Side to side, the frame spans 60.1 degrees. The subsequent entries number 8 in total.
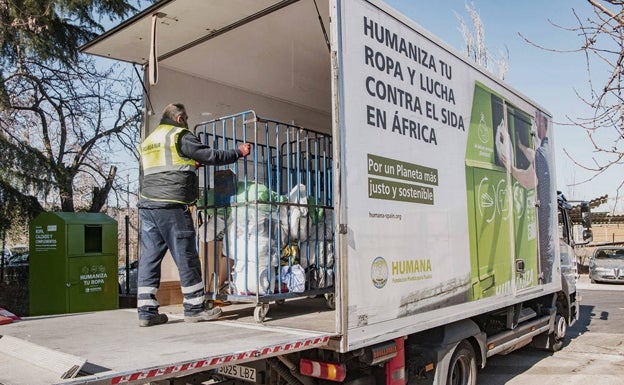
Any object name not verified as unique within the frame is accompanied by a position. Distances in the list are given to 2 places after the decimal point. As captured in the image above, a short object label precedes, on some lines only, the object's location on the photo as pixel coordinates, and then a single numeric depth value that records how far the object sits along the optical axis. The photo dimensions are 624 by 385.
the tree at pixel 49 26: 8.64
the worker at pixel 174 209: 3.87
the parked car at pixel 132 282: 8.67
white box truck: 3.26
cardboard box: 4.40
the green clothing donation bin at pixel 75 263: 6.36
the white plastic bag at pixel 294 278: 4.21
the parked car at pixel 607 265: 18.61
